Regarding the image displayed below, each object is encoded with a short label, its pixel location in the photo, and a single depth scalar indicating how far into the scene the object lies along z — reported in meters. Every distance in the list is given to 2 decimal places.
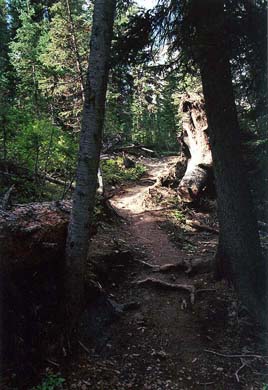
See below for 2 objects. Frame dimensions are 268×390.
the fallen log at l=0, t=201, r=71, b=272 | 4.87
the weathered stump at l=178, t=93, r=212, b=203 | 13.75
